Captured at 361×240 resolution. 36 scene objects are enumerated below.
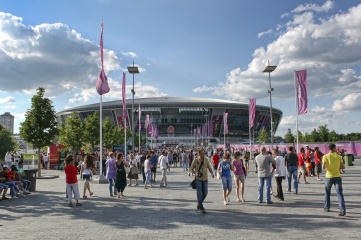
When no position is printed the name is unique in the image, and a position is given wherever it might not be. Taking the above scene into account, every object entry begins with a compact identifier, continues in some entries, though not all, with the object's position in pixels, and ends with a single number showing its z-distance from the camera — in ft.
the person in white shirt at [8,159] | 95.90
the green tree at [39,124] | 81.82
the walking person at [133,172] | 60.70
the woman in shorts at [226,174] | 38.81
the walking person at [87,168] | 46.02
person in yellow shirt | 31.93
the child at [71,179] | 40.25
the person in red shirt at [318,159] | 66.46
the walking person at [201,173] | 34.55
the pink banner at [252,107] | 130.62
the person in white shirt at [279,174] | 41.34
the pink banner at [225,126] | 164.93
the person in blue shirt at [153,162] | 67.82
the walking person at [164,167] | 60.17
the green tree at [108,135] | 162.93
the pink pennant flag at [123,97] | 92.15
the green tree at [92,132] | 132.26
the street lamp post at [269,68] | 111.04
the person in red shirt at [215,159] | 73.20
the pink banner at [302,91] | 76.54
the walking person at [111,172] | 48.42
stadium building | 408.26
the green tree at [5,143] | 173.04
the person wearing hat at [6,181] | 46.62
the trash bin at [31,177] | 54.49
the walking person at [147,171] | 59.12
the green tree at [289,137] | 347.03
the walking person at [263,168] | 39.43
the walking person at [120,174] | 47.11
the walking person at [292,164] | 46.96
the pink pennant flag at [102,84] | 68.90
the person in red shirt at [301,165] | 59.43
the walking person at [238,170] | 40.56
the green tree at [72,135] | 120.57
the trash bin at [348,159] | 102.30
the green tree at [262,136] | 332.06
